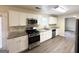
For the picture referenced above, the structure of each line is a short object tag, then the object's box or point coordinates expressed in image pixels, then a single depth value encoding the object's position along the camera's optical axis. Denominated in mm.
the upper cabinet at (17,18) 1980
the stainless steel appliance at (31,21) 2320
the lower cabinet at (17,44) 1927
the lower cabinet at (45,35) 2378
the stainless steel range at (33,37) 2279
